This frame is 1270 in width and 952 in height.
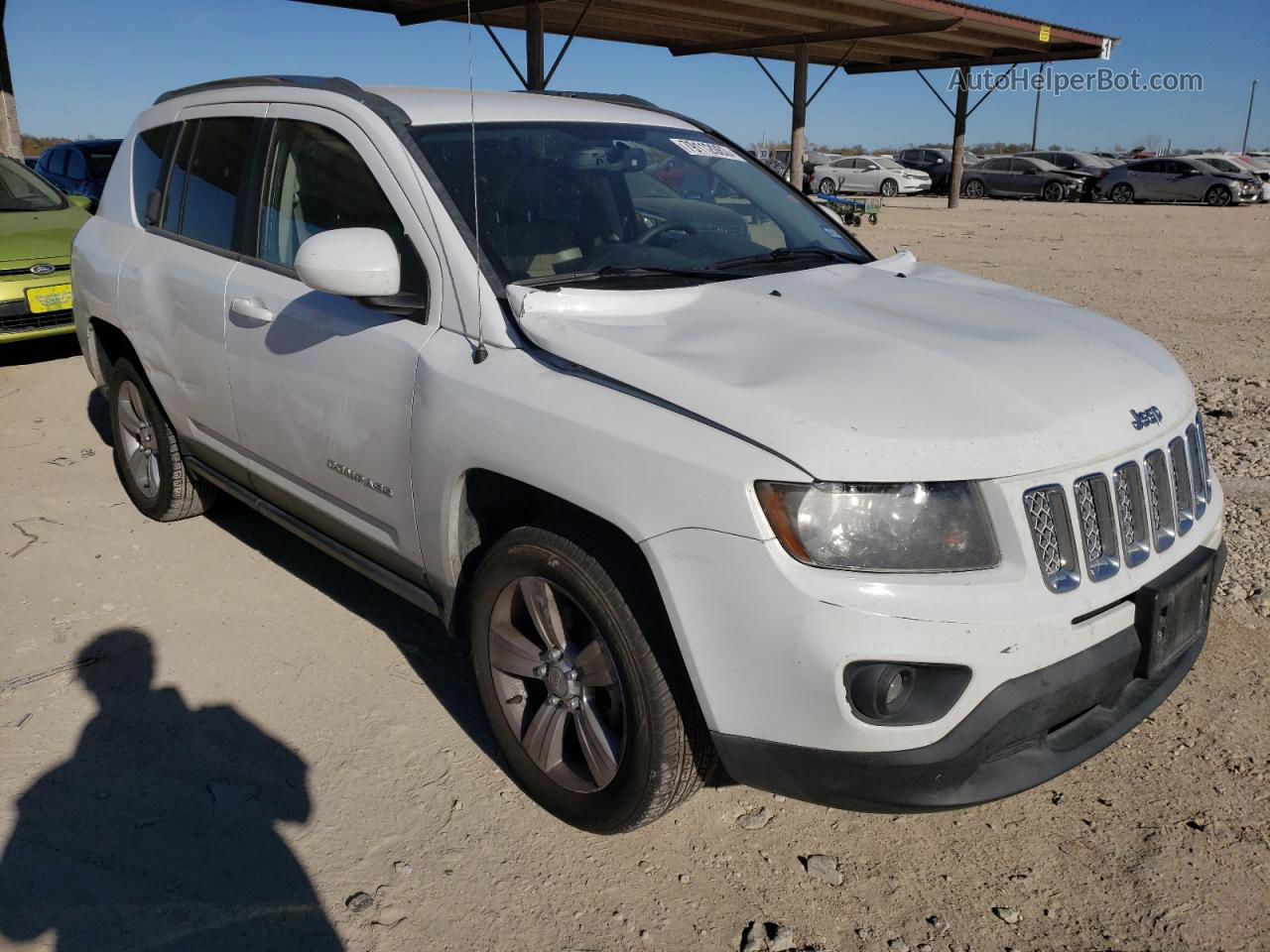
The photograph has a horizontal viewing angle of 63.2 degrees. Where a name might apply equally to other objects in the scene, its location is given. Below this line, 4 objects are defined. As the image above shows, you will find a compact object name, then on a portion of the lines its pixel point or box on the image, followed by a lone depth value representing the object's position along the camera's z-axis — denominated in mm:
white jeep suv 2127
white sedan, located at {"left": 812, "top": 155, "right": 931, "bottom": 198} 33969
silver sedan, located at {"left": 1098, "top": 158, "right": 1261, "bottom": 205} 28641
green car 7617
